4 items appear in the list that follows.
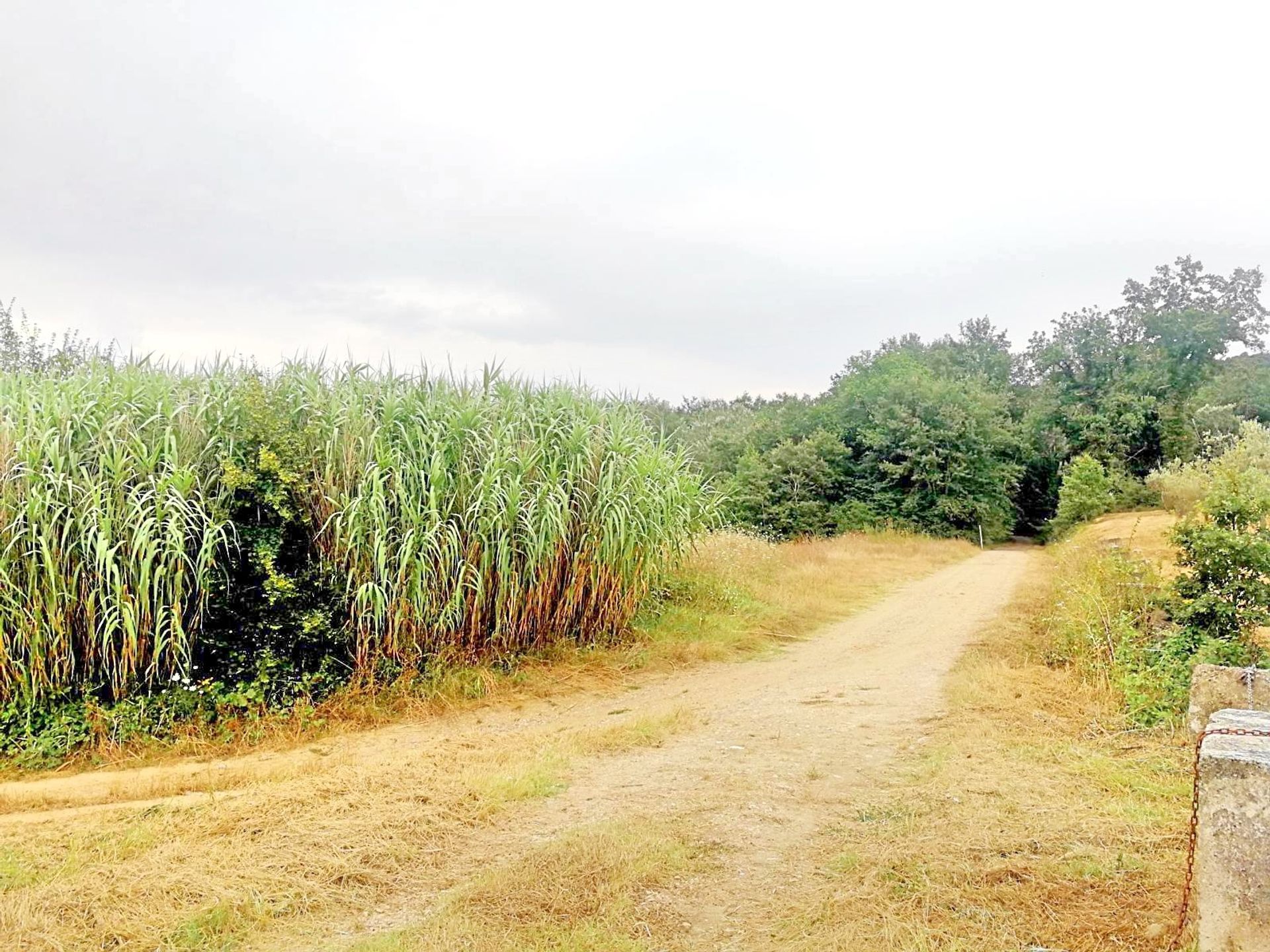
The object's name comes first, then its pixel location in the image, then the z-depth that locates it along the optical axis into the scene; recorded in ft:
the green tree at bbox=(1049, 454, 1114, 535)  95.25
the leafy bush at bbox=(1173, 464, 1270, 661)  21.06
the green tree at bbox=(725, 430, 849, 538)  84.58
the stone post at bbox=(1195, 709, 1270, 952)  8.48
